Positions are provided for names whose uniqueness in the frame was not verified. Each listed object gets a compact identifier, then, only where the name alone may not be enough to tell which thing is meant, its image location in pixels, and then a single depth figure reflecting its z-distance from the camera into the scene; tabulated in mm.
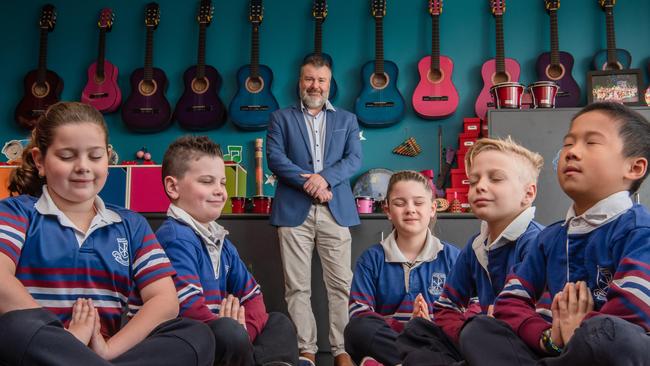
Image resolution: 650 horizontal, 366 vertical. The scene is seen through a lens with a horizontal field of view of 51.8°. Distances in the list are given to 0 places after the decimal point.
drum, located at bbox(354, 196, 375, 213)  3809
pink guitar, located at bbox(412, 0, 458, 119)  4547
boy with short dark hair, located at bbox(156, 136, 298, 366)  1746
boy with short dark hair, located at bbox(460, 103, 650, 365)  1262
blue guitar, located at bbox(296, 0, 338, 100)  4707
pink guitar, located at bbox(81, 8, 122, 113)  4781
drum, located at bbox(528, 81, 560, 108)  3672
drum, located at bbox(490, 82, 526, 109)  3646
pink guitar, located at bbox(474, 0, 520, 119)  4520
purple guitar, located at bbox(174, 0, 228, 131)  4660
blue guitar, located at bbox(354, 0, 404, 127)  4562
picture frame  3895
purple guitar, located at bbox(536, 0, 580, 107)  4410
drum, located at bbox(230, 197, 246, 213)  3926
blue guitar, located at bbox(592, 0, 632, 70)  4469
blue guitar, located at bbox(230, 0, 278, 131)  4613
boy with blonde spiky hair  1857
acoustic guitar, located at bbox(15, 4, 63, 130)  4816
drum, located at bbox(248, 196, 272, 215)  3883
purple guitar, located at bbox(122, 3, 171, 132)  4695
